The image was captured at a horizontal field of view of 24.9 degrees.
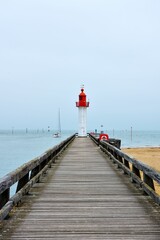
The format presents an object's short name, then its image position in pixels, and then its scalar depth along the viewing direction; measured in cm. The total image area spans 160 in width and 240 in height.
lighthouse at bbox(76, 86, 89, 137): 4019
